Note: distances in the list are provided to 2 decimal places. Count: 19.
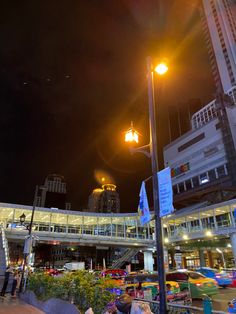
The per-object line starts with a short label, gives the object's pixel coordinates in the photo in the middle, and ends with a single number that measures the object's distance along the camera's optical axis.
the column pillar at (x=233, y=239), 34.94
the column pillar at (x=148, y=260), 47.38
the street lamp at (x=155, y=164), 6.09
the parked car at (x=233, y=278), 22.08
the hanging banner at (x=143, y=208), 7.56
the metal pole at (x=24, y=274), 16.38
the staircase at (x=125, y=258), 45.41
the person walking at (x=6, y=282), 16.20
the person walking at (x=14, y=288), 16.53
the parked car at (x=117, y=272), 26.10
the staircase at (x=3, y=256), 24.03
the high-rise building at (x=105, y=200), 176.88
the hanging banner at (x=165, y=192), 6.46
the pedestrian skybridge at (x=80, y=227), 39.38
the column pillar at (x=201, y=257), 51.41
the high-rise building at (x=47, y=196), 167.12
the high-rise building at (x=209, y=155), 61.58
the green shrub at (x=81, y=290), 8.13
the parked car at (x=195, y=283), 14.50
